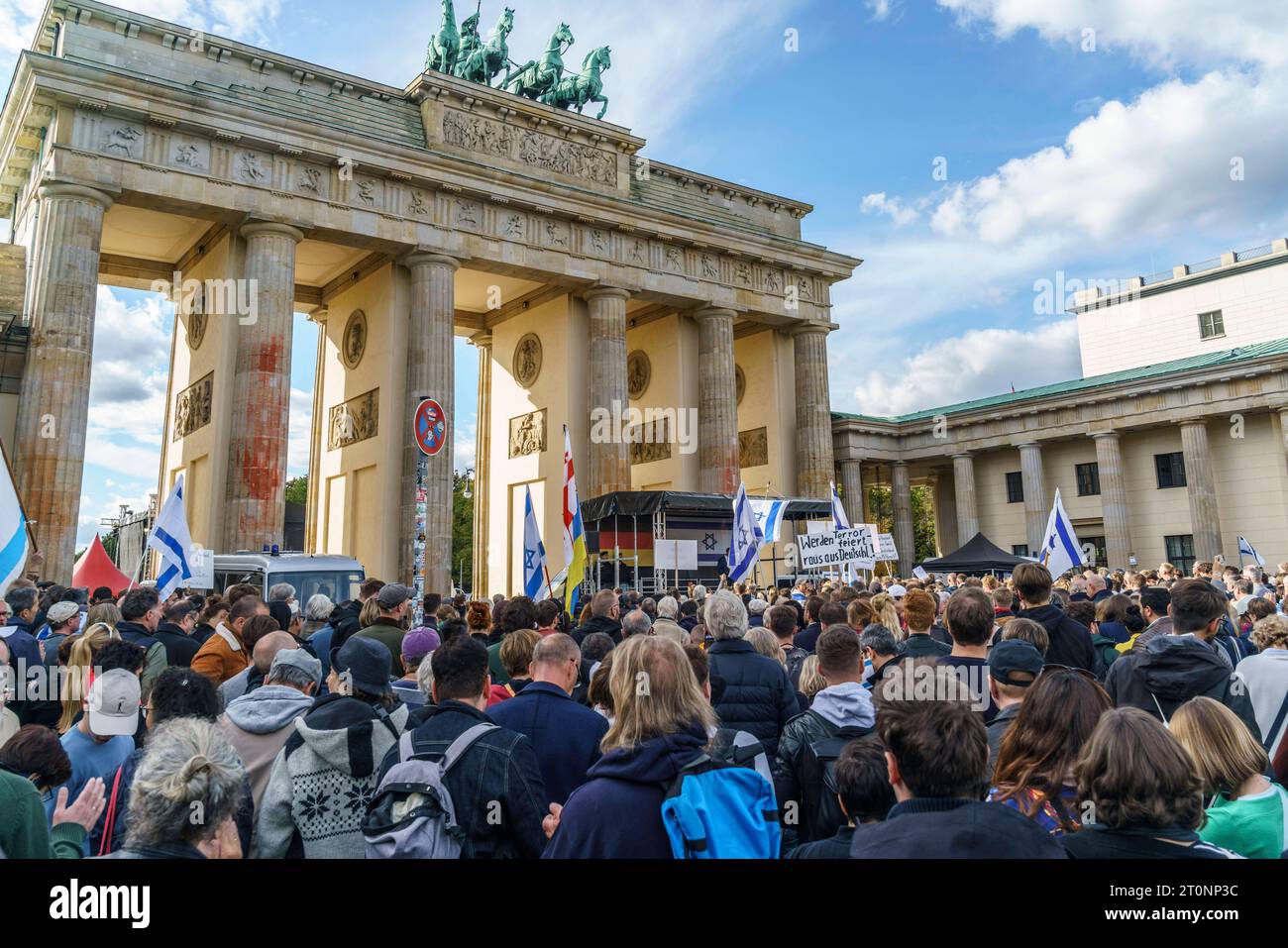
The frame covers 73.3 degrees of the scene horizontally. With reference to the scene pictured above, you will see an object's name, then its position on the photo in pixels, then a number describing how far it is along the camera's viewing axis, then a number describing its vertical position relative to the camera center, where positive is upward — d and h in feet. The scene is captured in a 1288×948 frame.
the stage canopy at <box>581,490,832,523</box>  93.30 +8.55
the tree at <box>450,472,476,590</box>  237.45 +12.47
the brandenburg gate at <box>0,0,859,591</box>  77.61 +36.40
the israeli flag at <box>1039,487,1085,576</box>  49.96 +1.55
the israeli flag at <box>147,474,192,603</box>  42.65 +2.41
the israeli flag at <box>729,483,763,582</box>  50.93 +2.59
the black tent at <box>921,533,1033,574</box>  76.95 +1.45
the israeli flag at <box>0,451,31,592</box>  21.98 +1.55
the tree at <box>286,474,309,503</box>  263.23 +30.69
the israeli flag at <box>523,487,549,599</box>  46.11 +1.39
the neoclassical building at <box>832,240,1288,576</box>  113.50 +19.29
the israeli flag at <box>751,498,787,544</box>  56.86 +4.43
